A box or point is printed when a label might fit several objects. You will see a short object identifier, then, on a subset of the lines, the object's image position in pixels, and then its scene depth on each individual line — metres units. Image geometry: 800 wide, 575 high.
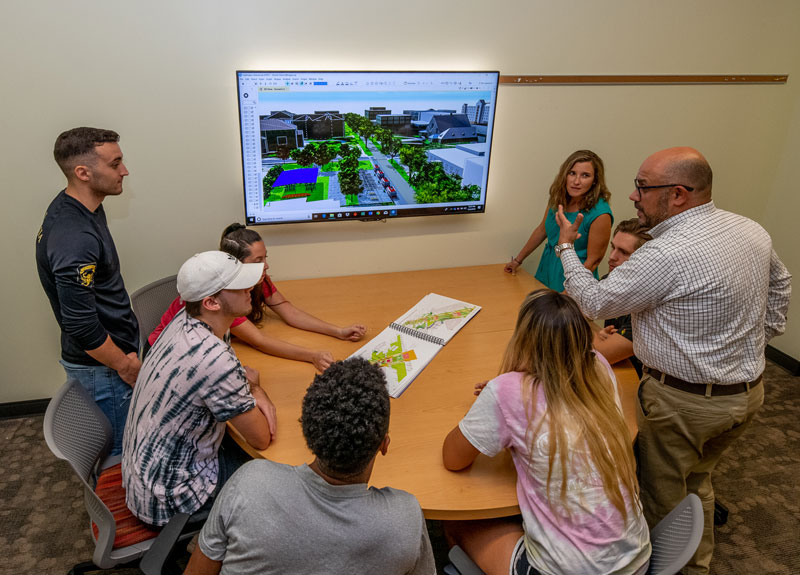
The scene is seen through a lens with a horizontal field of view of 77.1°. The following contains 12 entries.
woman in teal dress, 2.63
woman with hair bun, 2.04
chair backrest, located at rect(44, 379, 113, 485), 1.49
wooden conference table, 1.48
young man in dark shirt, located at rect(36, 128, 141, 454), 1.85
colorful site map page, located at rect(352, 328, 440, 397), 1.94
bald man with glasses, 1.67
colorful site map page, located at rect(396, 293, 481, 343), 2.31
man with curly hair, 1.04
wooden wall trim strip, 2.83
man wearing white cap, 1.46
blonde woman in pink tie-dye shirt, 1.30
